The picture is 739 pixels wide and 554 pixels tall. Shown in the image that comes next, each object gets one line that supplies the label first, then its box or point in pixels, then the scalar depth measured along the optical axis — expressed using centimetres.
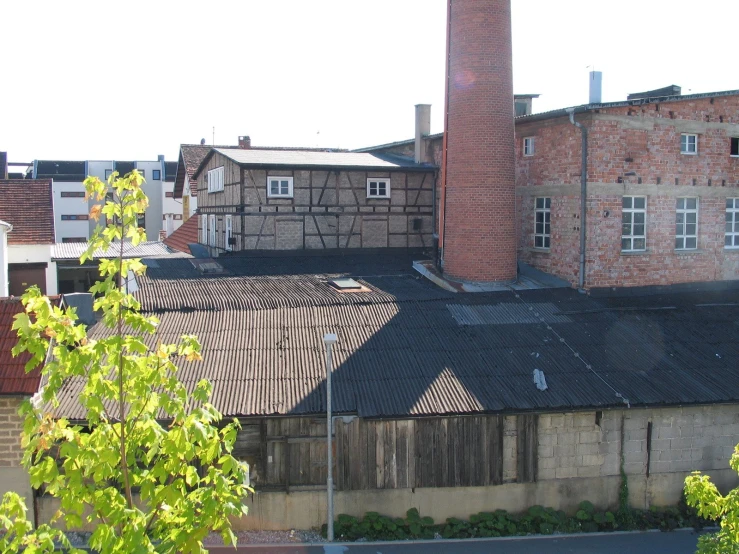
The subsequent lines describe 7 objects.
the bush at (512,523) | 1306
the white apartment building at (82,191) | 5600
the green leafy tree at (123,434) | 640
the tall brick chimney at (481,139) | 1962
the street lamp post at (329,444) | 1278
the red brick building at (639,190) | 1917
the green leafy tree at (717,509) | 809
